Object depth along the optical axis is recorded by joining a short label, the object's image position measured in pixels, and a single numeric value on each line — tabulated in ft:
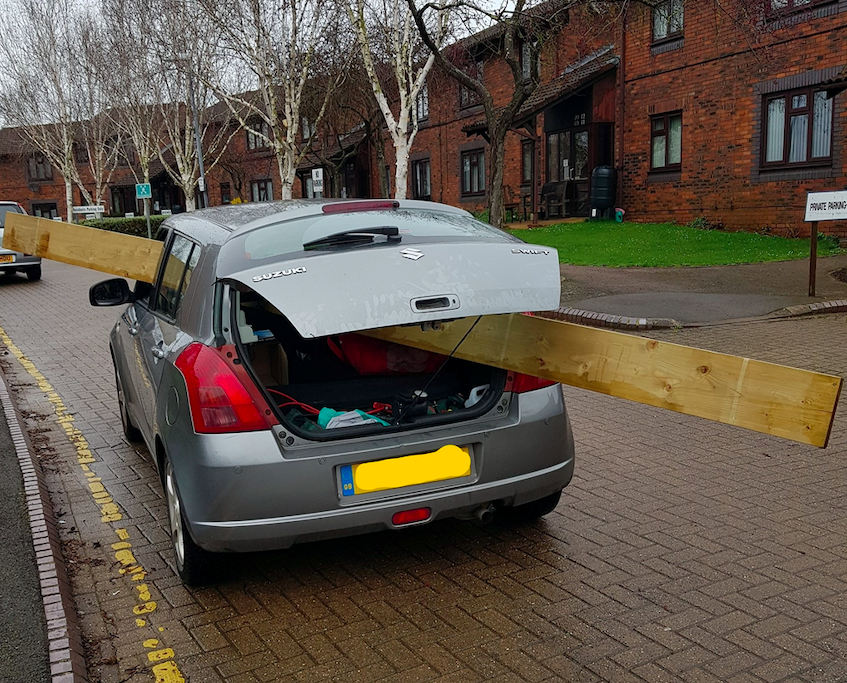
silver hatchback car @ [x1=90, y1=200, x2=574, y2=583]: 10.23
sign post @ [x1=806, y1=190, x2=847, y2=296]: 37.86
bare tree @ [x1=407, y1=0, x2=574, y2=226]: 41.57
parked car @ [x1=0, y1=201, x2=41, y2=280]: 60.49
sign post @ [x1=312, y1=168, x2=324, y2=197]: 79.69
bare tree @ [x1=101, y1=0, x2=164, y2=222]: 97.66
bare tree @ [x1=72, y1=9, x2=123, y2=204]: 116.26
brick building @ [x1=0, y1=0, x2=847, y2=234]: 57.77
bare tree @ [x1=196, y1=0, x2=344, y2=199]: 74.23
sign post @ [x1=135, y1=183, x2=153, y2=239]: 97.14
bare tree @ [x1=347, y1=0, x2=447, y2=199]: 59.93
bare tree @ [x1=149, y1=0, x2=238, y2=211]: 85.97
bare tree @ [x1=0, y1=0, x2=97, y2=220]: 125.49
